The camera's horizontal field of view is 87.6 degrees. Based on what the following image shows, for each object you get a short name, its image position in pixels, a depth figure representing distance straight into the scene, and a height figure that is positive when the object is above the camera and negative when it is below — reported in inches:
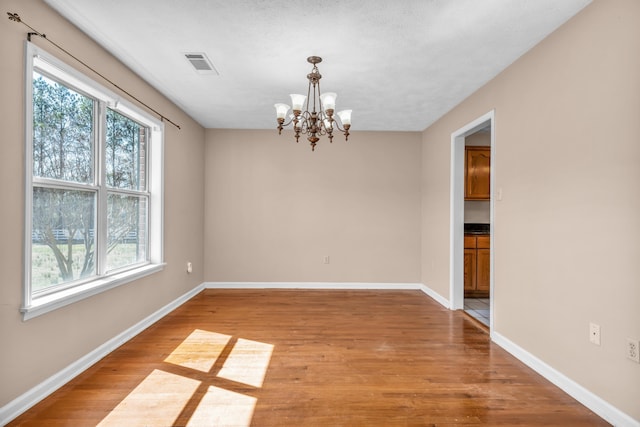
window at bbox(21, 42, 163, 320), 85.8 +7.9
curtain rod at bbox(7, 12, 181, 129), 75.0 +44.2
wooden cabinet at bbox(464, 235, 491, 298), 186.9 -26.6
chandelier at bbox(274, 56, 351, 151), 108.7 +34.5
